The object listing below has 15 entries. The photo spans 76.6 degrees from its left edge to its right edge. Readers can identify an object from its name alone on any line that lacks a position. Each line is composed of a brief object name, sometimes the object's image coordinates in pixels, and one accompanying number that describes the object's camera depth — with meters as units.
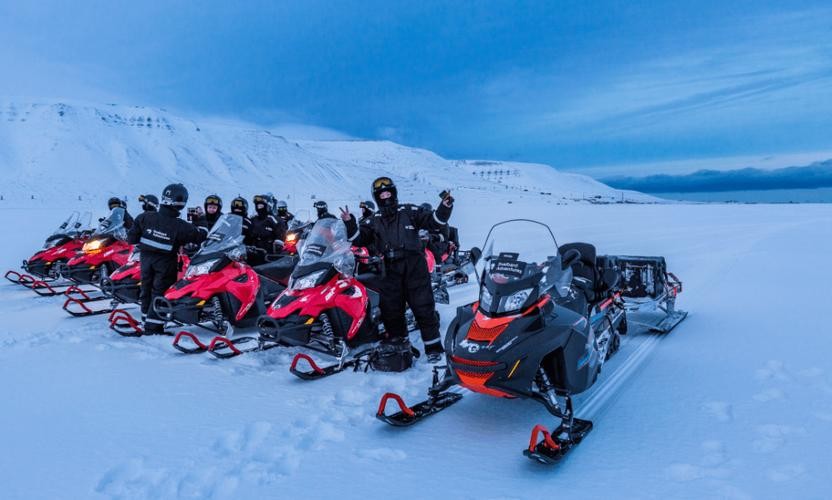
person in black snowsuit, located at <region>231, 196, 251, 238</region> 8.02
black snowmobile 3.14
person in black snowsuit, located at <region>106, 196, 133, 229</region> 8.28
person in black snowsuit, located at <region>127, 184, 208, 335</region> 5.74
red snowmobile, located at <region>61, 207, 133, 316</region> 7.92
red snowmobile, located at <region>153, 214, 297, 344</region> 5.34
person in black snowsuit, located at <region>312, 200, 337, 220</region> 9.24
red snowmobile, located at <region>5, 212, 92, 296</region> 8.61
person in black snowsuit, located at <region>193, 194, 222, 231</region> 7.59
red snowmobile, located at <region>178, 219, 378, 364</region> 4.48
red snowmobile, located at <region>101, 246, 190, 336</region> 6.54
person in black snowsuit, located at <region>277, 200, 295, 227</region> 10.58
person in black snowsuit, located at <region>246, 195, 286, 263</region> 8.43
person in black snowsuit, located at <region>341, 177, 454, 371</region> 4.82
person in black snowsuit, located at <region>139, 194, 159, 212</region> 9.23
